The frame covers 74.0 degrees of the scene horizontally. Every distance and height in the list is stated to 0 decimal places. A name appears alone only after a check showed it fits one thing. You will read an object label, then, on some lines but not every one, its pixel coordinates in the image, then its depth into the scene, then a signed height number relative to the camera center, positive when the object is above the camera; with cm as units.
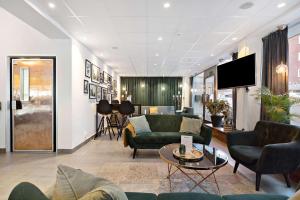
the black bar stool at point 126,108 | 660 -32
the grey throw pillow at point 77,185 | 96 -45
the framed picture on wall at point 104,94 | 786 +18
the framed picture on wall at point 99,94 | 695 +16
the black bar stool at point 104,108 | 639 -31
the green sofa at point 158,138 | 423 -85
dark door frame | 471 +17
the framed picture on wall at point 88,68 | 569 +90
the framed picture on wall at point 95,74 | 648 +83
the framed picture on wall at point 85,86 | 553 +33
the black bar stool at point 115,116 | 698 -66
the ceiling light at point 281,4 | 324 +155
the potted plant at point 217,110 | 562 -33
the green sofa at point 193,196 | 150 -76
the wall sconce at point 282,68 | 393 +60
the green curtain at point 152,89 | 1332 +63
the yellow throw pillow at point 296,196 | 110 -55
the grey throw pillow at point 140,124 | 454 -60
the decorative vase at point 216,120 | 590 -64
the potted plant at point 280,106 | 351 -14
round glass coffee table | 234 -79
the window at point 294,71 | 398 +56
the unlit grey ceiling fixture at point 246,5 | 320 +153
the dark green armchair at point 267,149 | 269 -77
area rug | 279 -127
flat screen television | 448 +64
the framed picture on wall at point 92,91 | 612 +23
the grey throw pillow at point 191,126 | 459 -64
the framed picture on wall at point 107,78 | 824 +88
